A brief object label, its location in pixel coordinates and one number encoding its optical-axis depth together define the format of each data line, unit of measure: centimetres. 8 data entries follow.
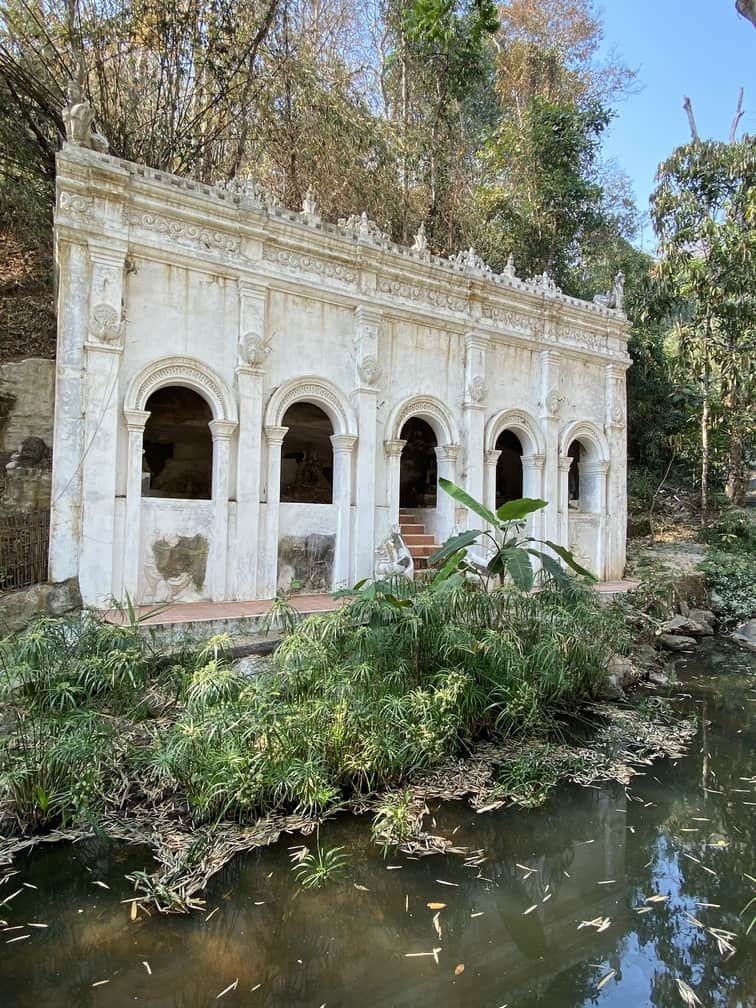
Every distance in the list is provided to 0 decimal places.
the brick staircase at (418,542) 1060
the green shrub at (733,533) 1441
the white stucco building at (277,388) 761
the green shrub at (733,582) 1165
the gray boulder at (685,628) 1051
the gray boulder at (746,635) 1036
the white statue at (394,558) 949
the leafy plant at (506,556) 629
